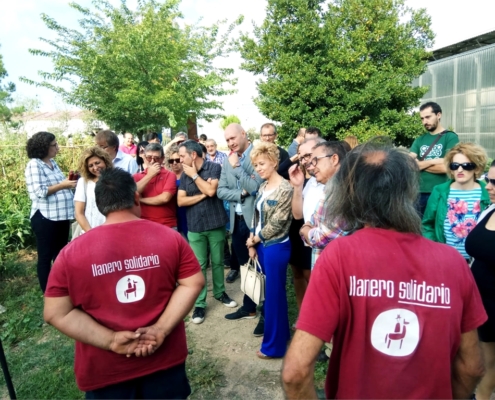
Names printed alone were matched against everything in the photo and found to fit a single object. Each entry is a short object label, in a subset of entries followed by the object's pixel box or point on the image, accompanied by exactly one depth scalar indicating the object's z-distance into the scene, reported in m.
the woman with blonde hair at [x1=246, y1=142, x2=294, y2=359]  3.40
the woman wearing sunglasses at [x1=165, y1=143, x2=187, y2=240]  4.70
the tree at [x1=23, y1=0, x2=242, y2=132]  12.45
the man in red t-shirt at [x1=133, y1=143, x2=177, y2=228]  4.23
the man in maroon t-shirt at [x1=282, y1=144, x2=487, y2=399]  1.25
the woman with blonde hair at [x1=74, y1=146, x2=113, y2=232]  3.80
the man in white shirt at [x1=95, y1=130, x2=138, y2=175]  4.42
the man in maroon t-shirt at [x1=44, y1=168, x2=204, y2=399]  1.87
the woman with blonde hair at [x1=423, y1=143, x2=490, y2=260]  3.19
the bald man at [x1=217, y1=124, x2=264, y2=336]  4.09
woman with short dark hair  4.20
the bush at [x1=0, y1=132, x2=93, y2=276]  6.89
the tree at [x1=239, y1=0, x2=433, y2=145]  12.22
